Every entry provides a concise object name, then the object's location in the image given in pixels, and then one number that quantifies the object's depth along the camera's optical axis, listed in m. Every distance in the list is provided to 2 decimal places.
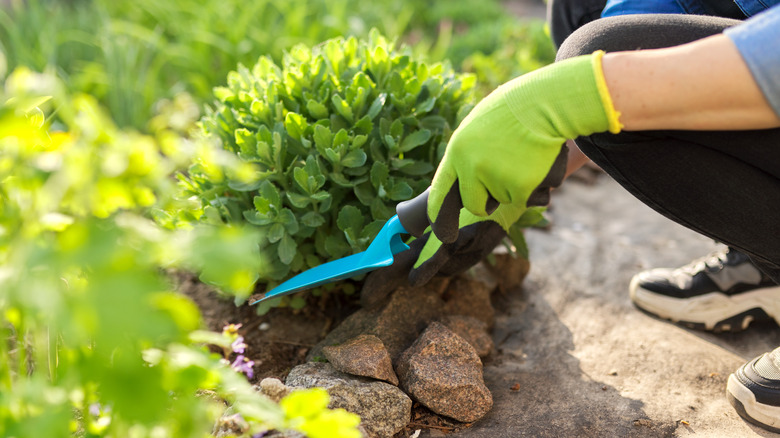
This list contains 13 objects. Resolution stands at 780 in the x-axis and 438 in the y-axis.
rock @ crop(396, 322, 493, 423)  1.36
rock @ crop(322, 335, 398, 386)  1.36
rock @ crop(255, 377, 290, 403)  1.20
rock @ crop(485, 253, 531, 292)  2.02
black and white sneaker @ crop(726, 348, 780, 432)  1.39
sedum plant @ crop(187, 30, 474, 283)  1.50
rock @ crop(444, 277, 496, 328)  1.80
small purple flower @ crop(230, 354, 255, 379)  1.38
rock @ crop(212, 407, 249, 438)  1.16
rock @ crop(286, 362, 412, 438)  1.29
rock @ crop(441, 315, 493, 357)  1.63
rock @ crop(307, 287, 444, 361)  1.56
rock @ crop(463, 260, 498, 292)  1.93
